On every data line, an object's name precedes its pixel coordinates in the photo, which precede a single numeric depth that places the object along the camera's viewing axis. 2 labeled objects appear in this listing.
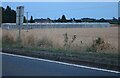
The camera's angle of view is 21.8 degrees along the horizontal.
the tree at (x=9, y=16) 83.64
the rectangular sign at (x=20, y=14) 21.66
